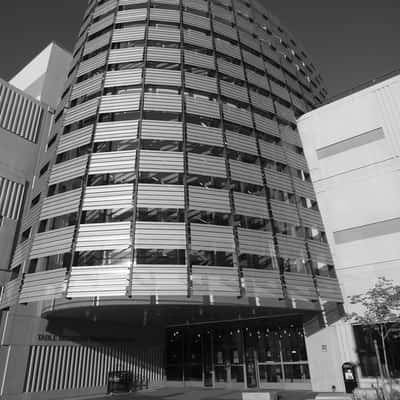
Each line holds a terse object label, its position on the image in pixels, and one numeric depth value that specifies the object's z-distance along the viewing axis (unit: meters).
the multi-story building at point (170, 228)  16.34
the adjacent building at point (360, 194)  18.94
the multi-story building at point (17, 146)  20.88
